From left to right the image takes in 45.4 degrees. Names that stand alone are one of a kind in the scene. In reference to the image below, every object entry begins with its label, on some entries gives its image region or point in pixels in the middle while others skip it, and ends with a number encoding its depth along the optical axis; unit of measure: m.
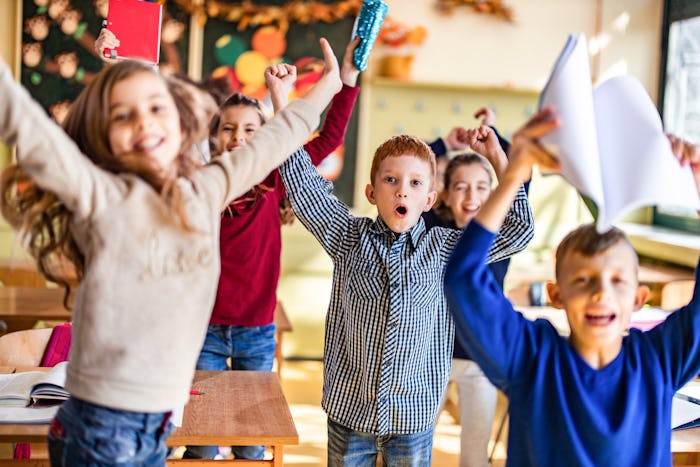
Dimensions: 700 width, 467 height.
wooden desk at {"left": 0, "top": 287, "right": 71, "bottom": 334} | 3.12
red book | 2.14
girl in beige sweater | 1.20
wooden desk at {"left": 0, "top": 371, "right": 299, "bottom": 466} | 1.67
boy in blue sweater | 1.33
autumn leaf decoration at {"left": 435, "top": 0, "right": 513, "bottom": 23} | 5.35
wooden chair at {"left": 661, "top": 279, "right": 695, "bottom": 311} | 3.66
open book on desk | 1.71
